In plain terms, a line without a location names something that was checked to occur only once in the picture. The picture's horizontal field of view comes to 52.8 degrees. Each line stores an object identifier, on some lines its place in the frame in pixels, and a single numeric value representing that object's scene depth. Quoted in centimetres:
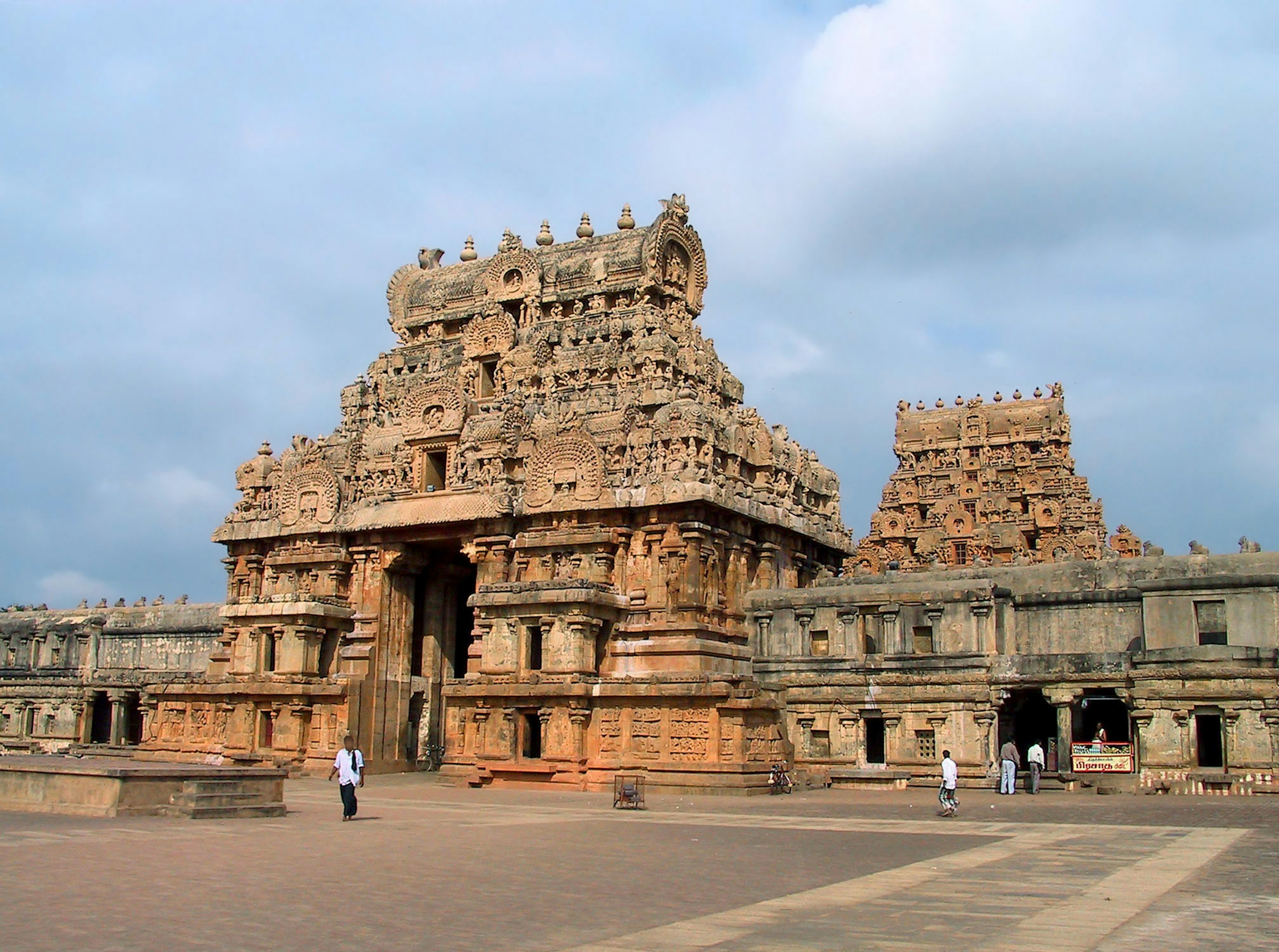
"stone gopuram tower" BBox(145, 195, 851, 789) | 3706
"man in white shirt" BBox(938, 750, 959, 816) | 2498
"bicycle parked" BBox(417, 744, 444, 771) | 4462
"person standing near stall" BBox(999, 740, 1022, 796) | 3209
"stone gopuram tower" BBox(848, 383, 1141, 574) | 6594
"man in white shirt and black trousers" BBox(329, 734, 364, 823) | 2236
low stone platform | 2173
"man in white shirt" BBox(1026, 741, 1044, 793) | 3256
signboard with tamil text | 3322
